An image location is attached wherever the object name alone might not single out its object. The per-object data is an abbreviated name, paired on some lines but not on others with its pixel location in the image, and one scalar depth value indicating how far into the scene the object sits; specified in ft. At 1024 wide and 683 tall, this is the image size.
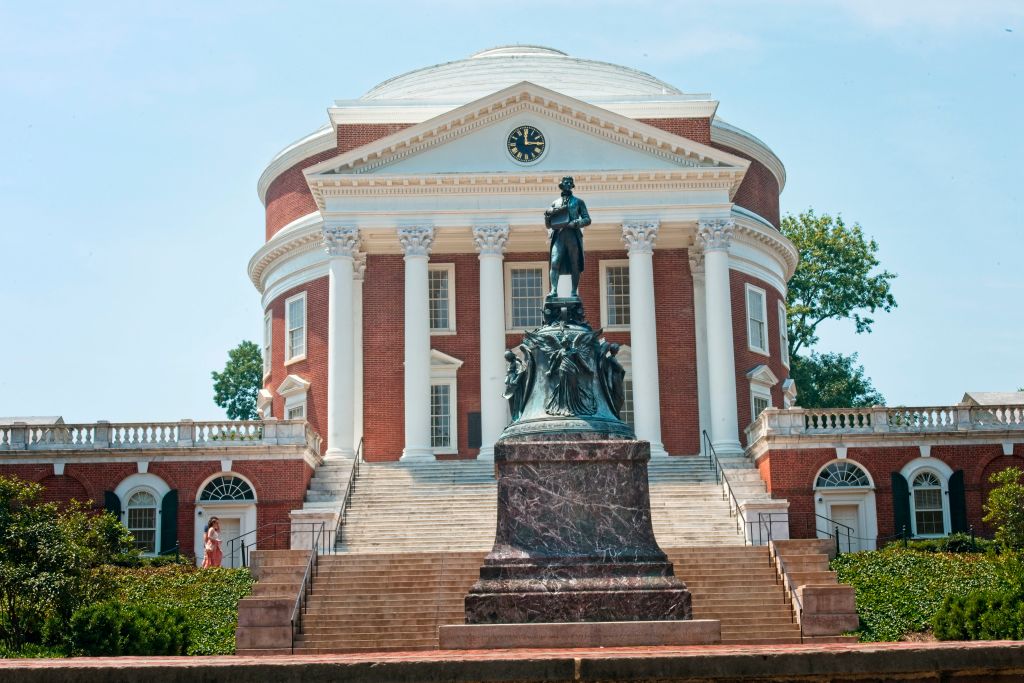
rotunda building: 144.15
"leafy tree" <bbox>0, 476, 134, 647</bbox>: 89.04
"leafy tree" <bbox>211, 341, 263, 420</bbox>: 246.06
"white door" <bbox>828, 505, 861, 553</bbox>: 132.16
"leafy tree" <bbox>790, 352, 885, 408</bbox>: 222.07
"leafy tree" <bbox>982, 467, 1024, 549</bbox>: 105.91
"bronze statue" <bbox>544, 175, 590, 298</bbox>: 73.46
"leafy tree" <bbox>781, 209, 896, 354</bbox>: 221.66
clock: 147.95
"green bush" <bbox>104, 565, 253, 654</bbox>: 90.33
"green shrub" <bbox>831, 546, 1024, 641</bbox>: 91.20
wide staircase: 89.71
